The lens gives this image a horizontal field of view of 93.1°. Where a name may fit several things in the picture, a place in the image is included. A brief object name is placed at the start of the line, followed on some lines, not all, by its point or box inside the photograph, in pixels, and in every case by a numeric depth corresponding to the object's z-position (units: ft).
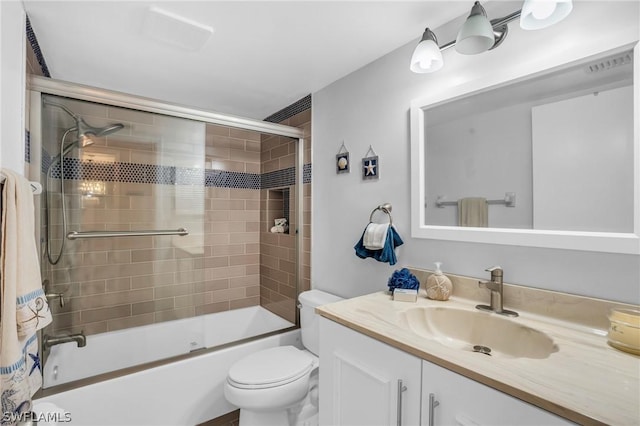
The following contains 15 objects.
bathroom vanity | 2.30
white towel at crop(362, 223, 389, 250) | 5.31
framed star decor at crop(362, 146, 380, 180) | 5.86
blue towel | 5.25
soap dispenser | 4.49
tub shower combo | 5.20
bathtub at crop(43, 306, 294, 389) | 5.32
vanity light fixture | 3.29
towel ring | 5.60
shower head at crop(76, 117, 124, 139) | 5.59
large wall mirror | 3.27
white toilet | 4.99
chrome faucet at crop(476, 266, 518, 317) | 3.99
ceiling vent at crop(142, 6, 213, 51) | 4.66
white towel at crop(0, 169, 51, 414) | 3.01
